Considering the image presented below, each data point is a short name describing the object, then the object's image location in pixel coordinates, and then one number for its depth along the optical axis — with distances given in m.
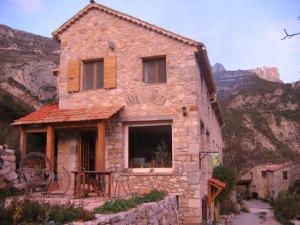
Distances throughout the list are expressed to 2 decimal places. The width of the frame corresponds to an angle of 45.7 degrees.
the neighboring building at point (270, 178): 41.53
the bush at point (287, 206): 27.73
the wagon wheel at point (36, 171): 11.03
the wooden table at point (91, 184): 10.58
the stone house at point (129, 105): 12.00
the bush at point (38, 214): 5.68
